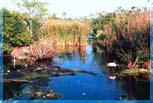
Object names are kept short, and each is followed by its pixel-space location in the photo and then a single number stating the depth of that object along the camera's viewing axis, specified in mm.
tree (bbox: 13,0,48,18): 11857
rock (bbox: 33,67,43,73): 8367
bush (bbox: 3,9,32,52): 10195
